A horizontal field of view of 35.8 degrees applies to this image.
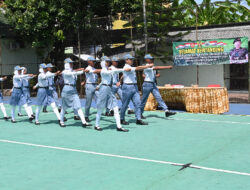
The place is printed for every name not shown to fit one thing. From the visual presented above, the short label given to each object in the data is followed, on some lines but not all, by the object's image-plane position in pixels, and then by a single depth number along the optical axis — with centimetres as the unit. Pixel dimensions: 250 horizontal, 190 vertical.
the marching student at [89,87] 1264
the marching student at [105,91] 1062
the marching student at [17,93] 1297
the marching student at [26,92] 1343
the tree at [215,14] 2245
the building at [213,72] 2070
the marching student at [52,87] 1187
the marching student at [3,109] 1331
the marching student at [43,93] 1199
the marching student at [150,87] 1215
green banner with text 1483
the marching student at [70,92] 1132
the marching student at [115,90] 1319
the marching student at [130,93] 1121
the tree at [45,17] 2186
